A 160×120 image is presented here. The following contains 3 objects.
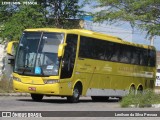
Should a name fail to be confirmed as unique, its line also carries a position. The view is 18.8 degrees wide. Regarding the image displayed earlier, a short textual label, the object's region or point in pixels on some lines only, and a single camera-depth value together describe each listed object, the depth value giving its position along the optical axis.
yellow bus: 22.64
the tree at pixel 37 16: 37.09
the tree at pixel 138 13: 24.48
